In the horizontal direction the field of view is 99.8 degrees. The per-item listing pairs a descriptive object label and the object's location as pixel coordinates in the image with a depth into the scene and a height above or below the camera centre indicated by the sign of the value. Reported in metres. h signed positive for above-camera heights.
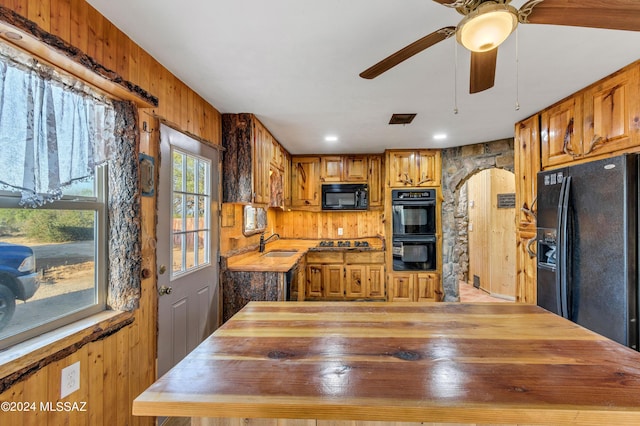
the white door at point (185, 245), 1.82 -0.23
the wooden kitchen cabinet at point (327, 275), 4.09 -0.91
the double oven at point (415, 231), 3.99 -0.24
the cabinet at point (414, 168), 4.01 +0.71
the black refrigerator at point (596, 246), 1.53 -0.20
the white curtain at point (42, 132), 1.01 +0.35
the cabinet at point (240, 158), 2.62 +0.56
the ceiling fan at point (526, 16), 0.95 +0.73
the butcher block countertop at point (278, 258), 2.57 -0.49
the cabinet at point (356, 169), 4.33 +0.74
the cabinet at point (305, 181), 4.36 +0.55
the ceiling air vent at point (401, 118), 2.67 +0.98
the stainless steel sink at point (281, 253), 3.53 -0.51
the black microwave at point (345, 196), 4.24 +0.30
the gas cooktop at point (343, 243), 4.19 -0.45
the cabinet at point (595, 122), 1.79 +0.72
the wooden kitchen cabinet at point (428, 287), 3.97 -1.07
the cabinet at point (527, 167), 2.64 +0.49
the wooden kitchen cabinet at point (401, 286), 4.03 -1.07
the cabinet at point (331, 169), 4.34 +0.74
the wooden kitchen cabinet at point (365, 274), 4.09 -0.90
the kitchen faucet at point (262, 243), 3.52 -0.37
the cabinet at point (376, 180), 4.31 +0.56
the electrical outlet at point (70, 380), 1.16 -0.73
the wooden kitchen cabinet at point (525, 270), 2.59 -0.55
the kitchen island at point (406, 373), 0.66 -0.46
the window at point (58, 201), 1.04 +0.07
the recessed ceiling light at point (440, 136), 3.34 +1.00
